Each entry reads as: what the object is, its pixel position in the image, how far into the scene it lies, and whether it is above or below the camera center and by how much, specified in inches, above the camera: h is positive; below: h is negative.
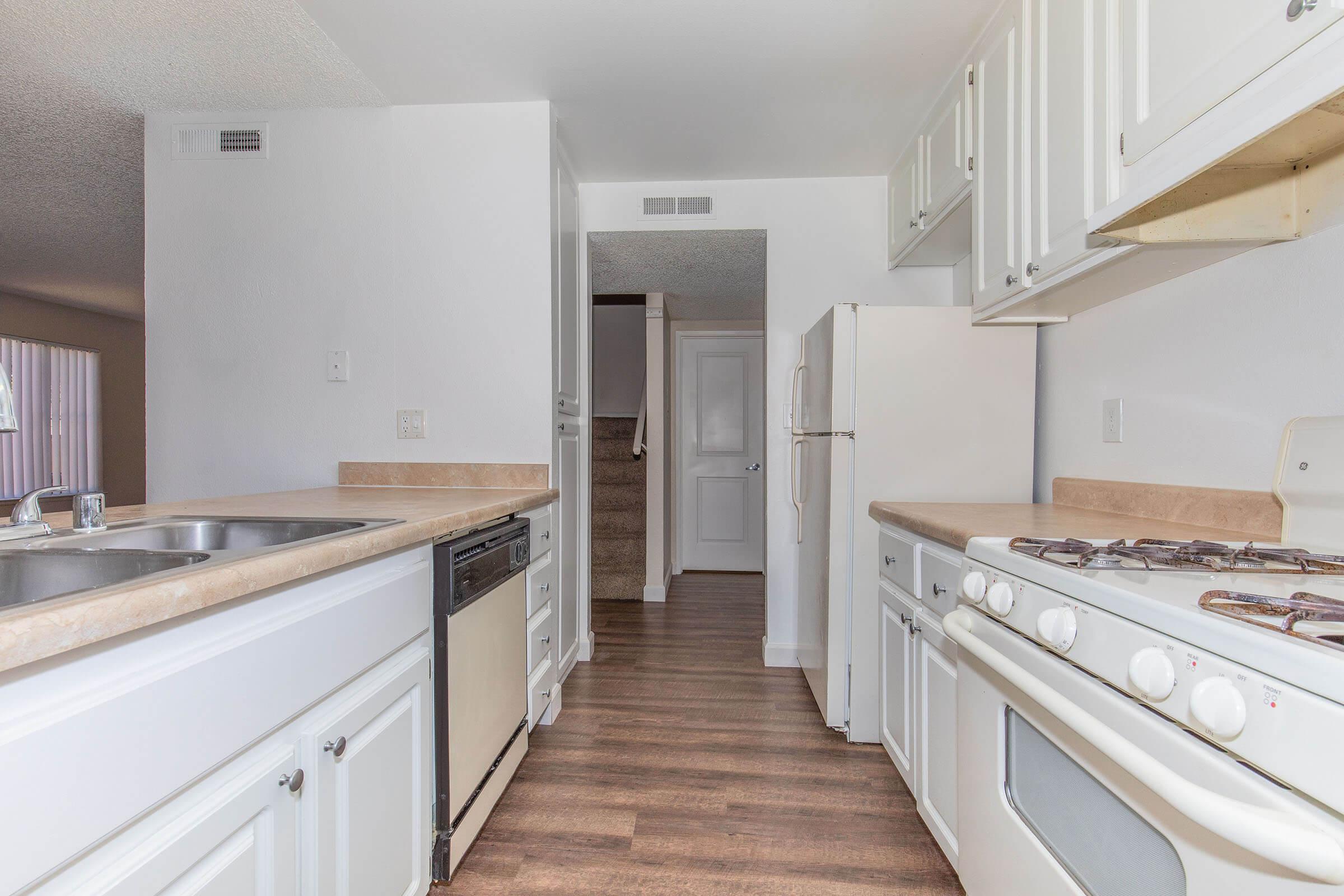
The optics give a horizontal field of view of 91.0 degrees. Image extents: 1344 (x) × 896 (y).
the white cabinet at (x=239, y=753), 23.9 -15.0
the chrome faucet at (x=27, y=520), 42.8 -5.4
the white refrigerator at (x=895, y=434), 87.0 +1.0
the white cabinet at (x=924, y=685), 60.8 -25.5
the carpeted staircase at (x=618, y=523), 180.2 -22.6
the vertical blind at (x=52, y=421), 219.8 +7.1
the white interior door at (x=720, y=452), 218.8 -3.4
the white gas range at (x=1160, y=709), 22.8 -12.3
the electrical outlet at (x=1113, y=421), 72.8 +2.4
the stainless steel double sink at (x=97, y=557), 40.4 -7.6
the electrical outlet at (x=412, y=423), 99.5 +2.8
